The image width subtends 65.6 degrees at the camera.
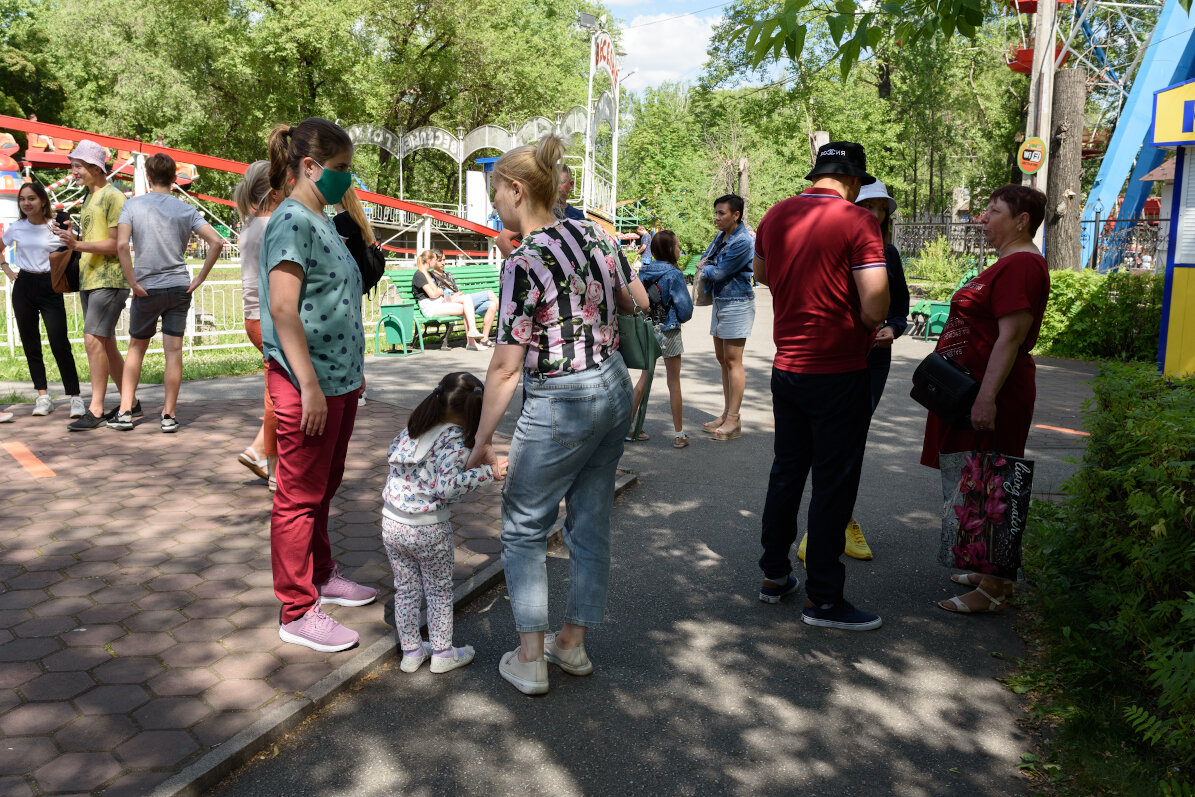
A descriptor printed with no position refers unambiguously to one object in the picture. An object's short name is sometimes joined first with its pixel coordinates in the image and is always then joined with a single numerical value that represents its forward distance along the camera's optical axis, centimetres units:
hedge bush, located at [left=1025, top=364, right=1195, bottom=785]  282
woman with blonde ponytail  311
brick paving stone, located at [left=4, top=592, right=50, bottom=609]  395
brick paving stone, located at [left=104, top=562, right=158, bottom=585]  423
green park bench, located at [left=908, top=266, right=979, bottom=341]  1429
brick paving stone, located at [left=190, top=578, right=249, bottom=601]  414
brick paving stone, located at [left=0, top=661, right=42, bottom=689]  330
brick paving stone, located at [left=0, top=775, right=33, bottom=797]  269
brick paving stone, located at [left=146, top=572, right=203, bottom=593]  419
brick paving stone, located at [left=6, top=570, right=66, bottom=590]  414
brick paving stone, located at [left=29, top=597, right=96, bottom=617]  388
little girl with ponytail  338
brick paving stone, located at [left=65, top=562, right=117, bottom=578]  430
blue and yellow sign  912
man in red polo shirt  381
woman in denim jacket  726
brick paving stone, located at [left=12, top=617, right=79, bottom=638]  369
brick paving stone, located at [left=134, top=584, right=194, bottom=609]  400
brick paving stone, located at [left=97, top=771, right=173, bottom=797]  271
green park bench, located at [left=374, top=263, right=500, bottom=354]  1199
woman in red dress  407
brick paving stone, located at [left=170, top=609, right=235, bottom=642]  373
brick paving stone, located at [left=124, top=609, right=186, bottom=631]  380
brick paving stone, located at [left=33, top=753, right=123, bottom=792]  274
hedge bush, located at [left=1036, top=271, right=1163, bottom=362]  1241
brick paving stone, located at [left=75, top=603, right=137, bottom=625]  384
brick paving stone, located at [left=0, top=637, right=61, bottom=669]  349
